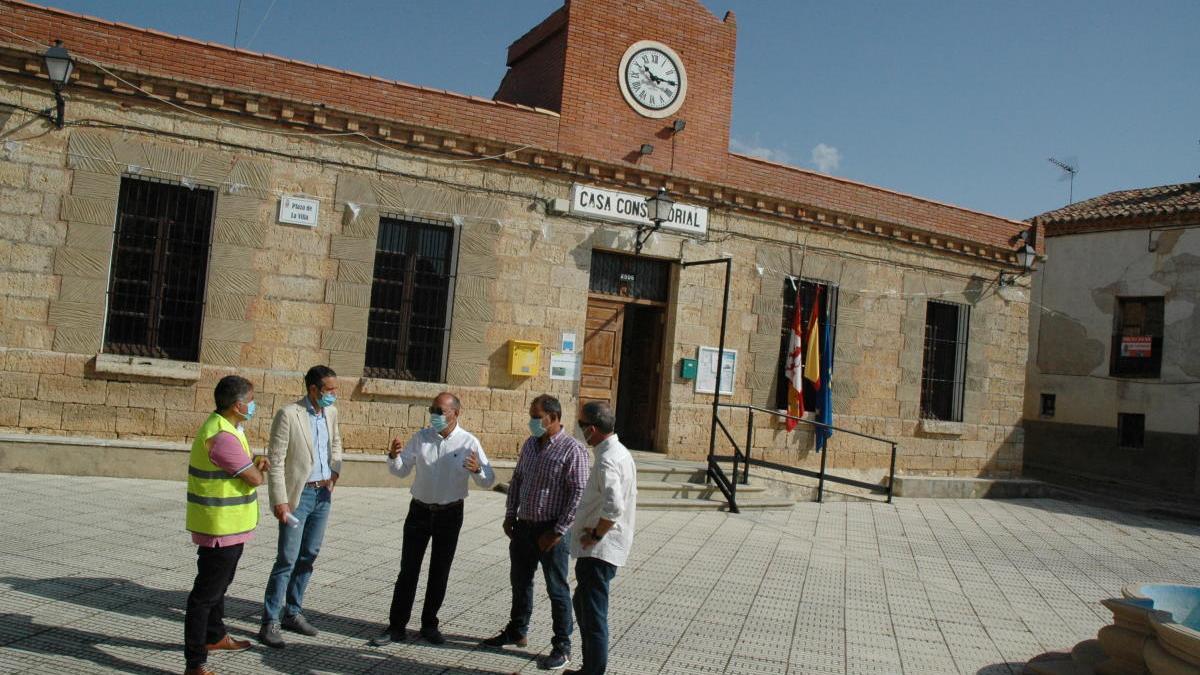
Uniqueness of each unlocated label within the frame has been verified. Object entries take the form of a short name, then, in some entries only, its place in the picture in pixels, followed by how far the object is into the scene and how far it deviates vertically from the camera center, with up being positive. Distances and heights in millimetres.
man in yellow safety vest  4484 -893
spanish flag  13367 +428
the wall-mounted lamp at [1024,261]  15422 +2516
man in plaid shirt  5070 -932
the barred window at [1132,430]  19094 -440
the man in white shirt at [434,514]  5219 -1002
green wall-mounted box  12477 +46
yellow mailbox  11266 +3
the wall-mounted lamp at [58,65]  8977 +2637
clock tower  12227 +4224
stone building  9531 +1404
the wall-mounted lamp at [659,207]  11680 +2204
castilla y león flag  13188 +149
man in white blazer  4992 -907
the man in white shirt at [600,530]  4645 -922
